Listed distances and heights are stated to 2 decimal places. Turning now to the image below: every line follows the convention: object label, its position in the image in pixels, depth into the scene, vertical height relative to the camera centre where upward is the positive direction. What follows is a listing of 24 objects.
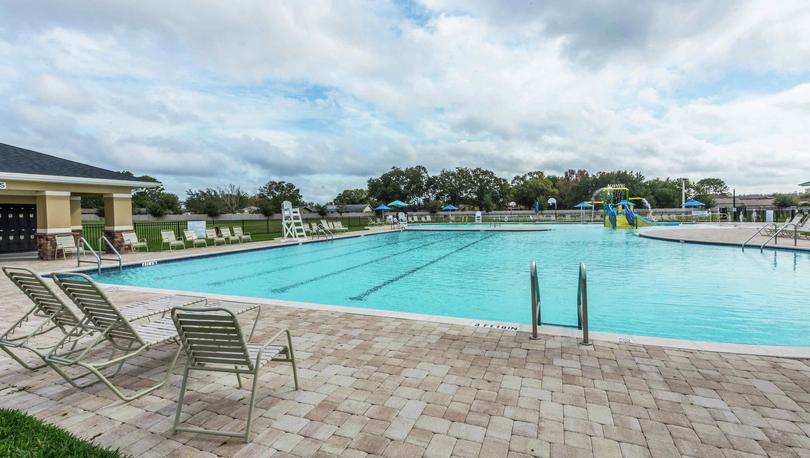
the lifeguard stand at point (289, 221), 18.58 -0.03
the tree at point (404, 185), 64.94 +5.60
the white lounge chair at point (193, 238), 15.75 -0.65
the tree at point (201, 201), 31.04 +2.64
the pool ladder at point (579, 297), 4.02 -0.90
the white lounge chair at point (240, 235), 18.00 -0.64
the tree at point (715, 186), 96.25 +6.70
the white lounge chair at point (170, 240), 14.88 -0.67
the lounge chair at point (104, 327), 2.93 -0.87
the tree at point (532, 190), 63.19 +4.27
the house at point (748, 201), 75.89 +2.41
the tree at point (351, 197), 81.56 +4.81
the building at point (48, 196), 11.90 +1.00
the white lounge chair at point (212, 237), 16.48 -0.69
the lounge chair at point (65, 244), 12.16 -0.63
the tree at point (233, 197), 54.55 +3.63
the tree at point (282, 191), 53.96 +4.82
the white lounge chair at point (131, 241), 13.97 -0.65
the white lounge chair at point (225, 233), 17.20 -0.51
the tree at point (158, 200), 37.03 +3.05
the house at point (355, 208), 66.00 +2.02
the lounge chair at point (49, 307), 3.37 -0.79
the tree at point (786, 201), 57.33 +1.63
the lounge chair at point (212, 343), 2.36 -0.77
